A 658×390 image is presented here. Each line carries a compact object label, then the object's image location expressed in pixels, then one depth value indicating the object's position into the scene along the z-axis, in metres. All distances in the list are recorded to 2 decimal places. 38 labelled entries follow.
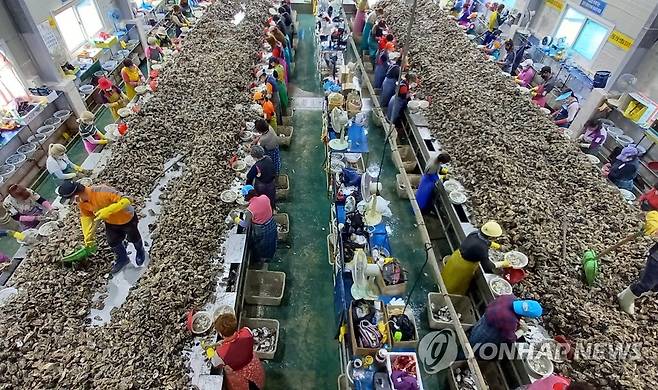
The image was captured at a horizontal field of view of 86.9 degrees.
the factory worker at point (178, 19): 11.47
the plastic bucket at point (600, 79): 8.97
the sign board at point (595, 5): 9.33
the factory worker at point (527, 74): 9.63
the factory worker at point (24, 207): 5.25
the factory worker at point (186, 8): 12.95
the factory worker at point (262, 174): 5.59
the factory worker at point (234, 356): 3.46
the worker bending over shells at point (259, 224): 5.11
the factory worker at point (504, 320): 3.79
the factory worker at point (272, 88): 7.91
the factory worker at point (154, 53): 9.64
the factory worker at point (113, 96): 8.00
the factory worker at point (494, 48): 10.94
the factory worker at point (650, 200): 6.32
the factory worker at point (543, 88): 8.91
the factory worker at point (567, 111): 8.48
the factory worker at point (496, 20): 12.52
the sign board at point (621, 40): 8.54
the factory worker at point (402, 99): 7.96
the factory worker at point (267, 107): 7.55
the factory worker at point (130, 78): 8.40
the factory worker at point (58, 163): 5.45
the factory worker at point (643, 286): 4.32
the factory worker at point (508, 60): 10.59
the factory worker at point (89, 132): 6.34
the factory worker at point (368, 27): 11.78
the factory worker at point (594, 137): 8.41
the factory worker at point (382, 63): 9.75
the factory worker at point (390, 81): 8.84
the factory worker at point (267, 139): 6.24
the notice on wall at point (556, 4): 10.89
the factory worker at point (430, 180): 6.18
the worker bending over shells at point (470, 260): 4.75
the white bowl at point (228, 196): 5.50
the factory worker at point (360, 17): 12.49
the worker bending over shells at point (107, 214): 4.04
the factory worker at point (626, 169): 7.02
